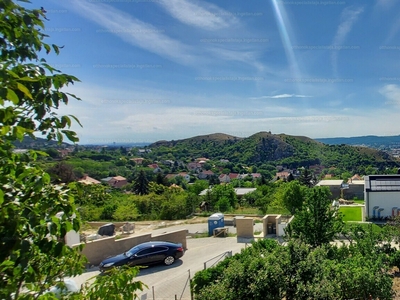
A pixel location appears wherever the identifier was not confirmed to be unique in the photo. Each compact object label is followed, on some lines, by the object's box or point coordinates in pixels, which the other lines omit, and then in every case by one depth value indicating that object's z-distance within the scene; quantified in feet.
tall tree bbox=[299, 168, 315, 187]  169.27
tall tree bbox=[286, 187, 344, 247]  34.32
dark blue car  35.24
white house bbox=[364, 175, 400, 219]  73.41
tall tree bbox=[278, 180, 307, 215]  75.82
